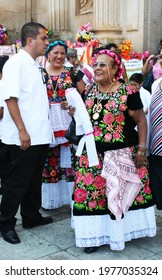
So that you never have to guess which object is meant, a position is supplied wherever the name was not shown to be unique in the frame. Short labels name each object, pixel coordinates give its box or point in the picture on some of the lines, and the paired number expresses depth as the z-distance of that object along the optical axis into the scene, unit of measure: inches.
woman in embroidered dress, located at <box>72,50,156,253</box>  149.3
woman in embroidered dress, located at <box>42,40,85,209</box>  184.4
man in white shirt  156.3
